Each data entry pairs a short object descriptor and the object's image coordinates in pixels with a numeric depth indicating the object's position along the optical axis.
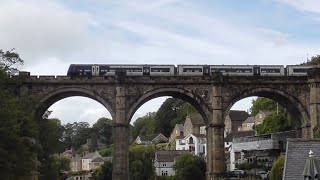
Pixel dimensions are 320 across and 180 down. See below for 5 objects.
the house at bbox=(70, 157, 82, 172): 175.19
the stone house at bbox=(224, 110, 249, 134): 133.38
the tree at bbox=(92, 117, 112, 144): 184.12
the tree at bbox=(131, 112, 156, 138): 172.44
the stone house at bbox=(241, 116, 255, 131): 126.03
